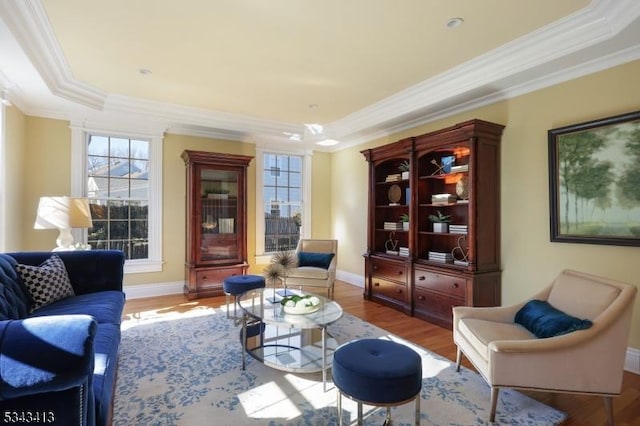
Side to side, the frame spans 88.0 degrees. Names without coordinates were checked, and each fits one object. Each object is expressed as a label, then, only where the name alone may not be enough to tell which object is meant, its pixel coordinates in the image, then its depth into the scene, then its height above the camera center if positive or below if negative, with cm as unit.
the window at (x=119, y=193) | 466 +36
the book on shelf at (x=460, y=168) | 370 +56
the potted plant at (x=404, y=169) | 451 +69
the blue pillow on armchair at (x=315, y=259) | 476 -60
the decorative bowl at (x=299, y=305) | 267 -71
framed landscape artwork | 265 +31
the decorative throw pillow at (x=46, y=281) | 258 -51
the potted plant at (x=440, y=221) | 400 -4
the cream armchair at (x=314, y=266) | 453 -69
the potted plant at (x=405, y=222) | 457 -6
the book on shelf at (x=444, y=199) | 391 +23
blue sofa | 122 -58
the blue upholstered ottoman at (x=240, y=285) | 361 -73
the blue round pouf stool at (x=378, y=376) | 174 -85
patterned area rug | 206 -123
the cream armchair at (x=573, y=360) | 198 -85
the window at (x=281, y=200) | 584 +33
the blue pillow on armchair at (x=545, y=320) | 210 -70
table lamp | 355 +3
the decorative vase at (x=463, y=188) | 383 +35
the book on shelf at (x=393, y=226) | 469 -12
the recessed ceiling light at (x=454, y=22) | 267 +159
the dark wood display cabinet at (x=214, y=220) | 485 -3
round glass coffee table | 246 -109
